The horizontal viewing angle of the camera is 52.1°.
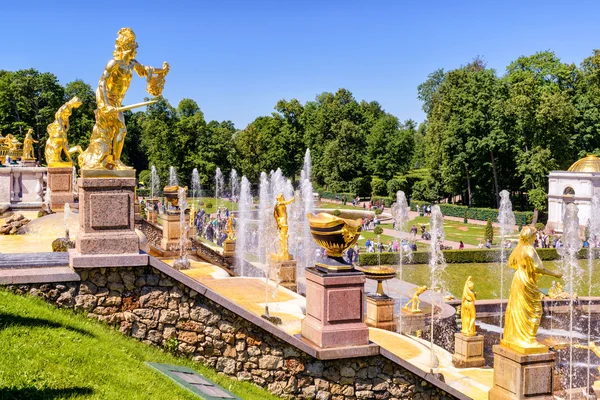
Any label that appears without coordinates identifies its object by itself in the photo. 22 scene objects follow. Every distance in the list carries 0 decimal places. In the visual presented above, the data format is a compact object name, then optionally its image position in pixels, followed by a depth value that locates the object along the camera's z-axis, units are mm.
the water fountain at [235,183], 73312
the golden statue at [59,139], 20938
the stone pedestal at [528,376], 8852
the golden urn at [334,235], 8359
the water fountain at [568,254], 30275
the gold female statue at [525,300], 8992
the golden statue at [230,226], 27456
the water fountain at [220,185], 74050
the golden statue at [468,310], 13828
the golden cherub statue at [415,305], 17898
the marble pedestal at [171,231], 18719
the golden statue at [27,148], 30109
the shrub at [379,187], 72312
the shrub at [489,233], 36750
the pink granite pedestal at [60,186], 20373
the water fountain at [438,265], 28406
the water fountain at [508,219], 42141
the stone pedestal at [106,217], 8523
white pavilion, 43688
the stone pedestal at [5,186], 23281
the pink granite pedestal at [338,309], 8289
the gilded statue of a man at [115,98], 9500
